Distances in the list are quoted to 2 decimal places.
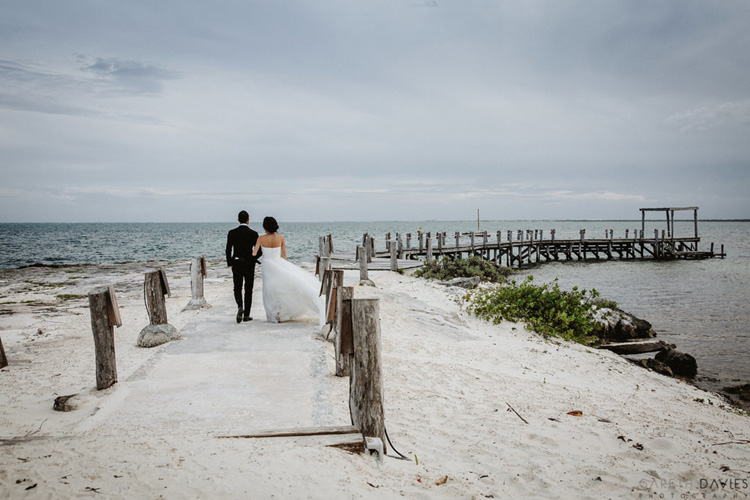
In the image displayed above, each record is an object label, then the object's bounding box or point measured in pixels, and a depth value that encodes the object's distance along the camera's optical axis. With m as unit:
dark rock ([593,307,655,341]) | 12.04
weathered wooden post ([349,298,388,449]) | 3.76
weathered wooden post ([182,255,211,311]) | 10.63
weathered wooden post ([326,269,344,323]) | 6.98
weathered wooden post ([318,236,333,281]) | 24.09
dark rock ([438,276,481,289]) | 16.48
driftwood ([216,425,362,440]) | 3.71
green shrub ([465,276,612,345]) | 11.09
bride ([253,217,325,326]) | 8.22
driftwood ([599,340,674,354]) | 10.79
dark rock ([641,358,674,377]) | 9.31
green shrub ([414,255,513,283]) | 19.16
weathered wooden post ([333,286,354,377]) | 3.81
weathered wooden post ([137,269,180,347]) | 7.22
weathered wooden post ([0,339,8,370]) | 6.14
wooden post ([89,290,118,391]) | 5.29
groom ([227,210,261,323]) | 8.14
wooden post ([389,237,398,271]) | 20.57
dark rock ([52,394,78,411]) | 4.71
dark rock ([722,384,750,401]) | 8.23
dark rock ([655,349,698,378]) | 9.52
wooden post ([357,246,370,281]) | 15.31
